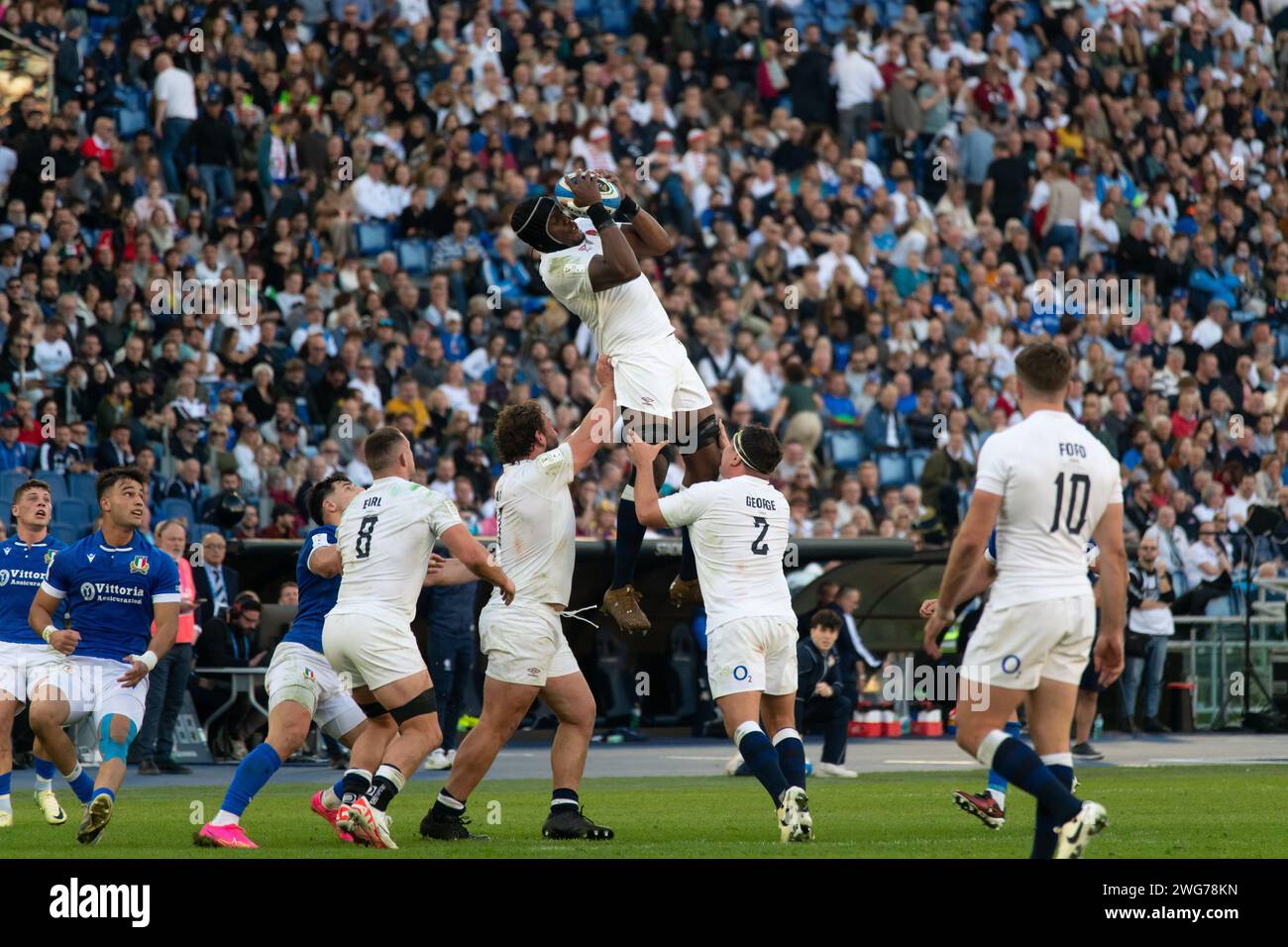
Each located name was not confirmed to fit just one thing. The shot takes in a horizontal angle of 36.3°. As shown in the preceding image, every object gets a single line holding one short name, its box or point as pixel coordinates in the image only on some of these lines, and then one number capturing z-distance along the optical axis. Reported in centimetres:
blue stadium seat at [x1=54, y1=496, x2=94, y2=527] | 1816
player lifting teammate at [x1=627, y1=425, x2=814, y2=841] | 1070
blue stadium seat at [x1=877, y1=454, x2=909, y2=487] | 2350
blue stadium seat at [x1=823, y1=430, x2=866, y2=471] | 2334
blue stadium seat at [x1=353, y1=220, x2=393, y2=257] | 2356
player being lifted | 1125
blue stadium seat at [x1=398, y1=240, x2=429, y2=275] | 2361
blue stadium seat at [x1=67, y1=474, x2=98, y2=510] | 1839
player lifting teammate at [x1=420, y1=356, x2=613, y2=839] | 1063
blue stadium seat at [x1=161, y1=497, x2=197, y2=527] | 1867
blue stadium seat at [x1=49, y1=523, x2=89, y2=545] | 1789
